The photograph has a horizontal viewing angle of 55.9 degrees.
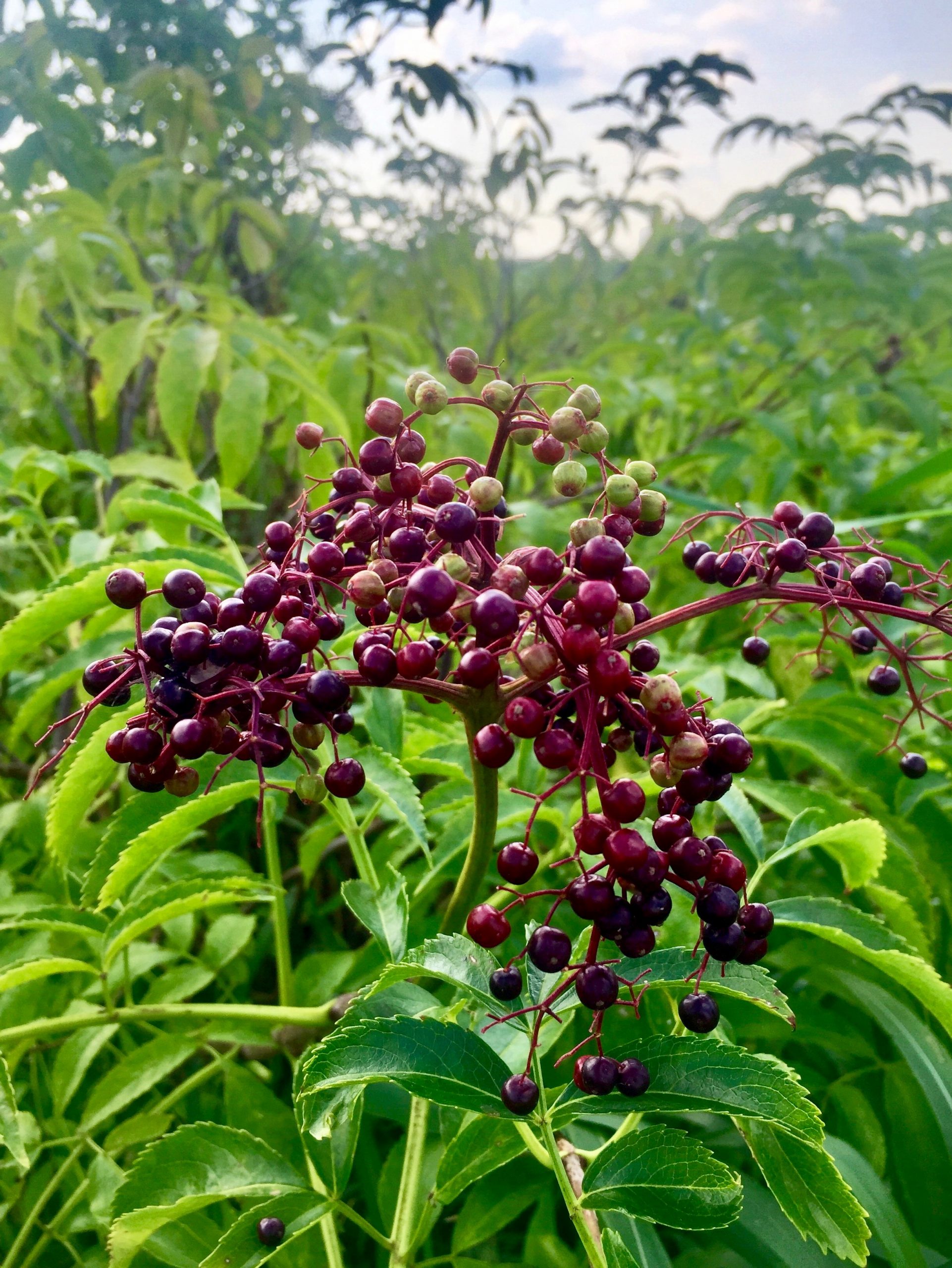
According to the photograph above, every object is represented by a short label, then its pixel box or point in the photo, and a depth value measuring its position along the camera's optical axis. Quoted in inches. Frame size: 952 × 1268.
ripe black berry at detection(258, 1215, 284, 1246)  5.0
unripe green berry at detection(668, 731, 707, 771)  4.0
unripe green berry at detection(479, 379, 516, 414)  4.5
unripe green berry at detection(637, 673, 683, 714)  3.9
